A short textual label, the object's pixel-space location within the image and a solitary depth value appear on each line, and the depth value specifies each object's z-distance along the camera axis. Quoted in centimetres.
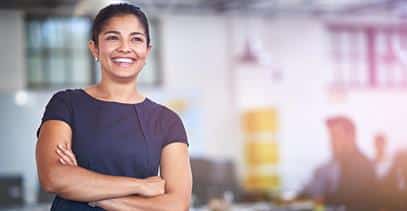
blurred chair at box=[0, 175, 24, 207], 718
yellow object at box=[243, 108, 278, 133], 820
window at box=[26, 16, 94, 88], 778
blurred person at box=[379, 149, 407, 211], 493
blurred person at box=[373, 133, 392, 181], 572
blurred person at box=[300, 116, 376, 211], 554
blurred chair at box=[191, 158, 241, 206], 748
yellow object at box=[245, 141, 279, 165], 816
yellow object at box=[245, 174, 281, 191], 803
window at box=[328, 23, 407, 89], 708
